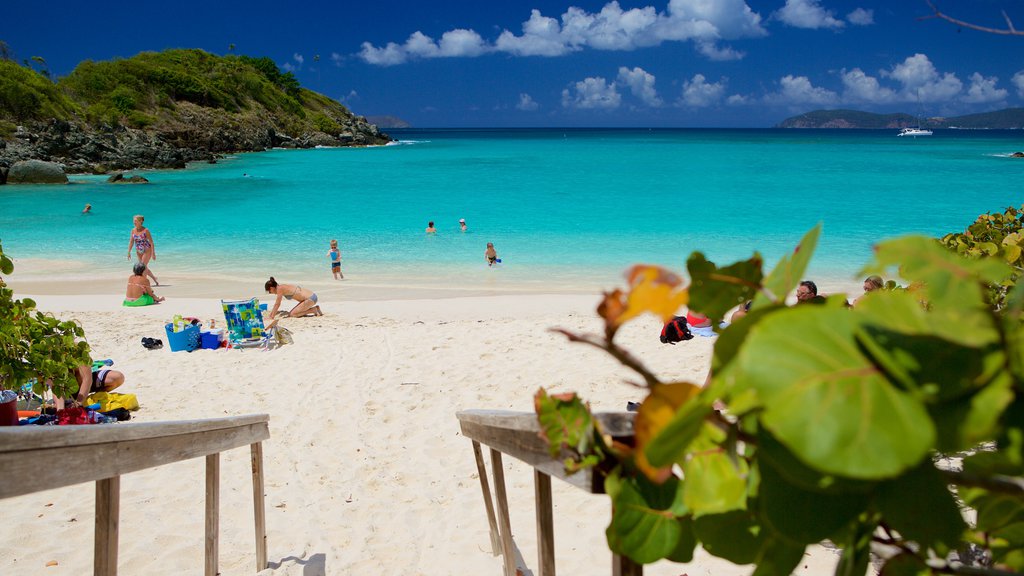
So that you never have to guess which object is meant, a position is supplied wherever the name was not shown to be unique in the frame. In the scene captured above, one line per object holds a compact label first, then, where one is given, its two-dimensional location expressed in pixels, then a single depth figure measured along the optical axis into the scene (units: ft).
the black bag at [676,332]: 27.20
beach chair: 29.81
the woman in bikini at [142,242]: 46.29
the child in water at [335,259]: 49.19
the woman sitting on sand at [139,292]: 39.24
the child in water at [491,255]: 54.19
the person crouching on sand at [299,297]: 35.55
